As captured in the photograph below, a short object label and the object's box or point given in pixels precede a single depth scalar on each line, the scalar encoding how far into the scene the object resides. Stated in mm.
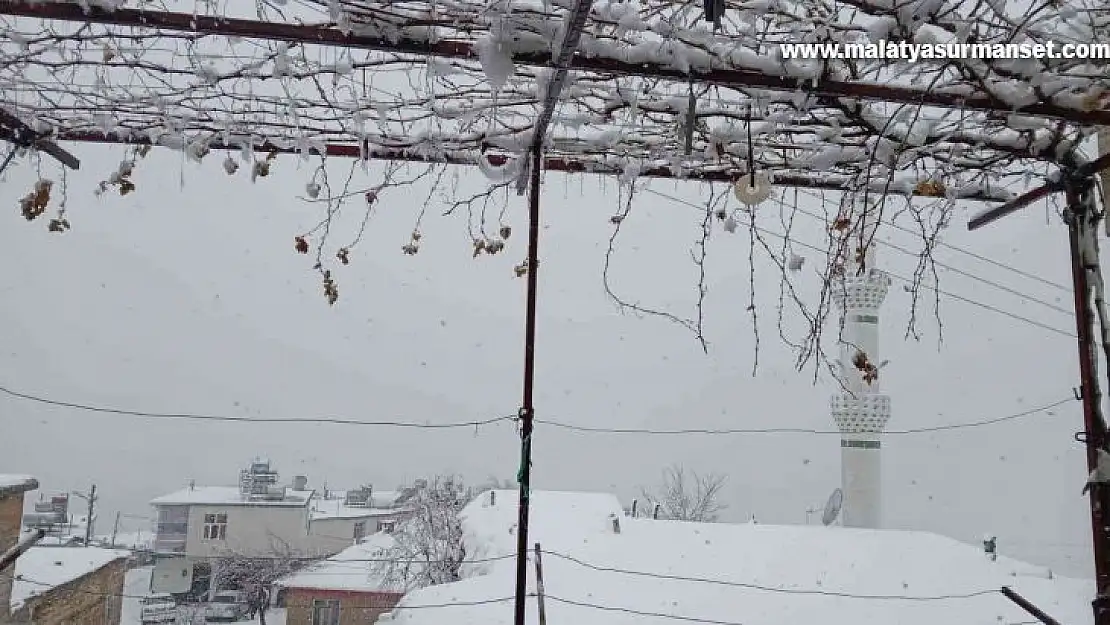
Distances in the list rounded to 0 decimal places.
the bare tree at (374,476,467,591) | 14602
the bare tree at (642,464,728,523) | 26234
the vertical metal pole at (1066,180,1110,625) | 2094
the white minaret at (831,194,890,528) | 14719
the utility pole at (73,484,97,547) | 19641
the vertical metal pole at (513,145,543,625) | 2398
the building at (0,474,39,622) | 4750
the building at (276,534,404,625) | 15633
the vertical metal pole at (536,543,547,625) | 2734
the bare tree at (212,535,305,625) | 19047
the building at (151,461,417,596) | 22109
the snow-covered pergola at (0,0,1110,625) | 1603
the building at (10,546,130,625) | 6156
